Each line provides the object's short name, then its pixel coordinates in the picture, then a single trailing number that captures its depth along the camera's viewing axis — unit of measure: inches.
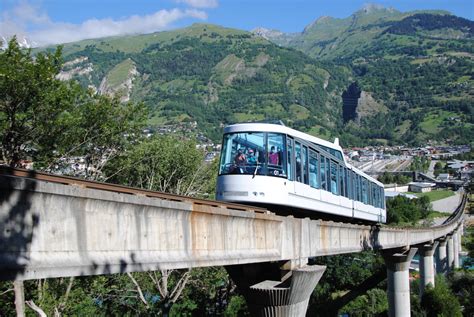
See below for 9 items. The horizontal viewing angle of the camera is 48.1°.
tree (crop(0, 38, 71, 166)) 669.9
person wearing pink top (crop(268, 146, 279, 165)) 513.7
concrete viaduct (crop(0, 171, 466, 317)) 235.0
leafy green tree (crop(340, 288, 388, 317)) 1807.3
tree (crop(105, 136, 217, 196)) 1117.7
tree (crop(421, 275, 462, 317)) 1440.7
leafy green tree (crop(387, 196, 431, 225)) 3754.9
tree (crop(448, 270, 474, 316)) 1632.6
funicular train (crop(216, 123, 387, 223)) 504.1
